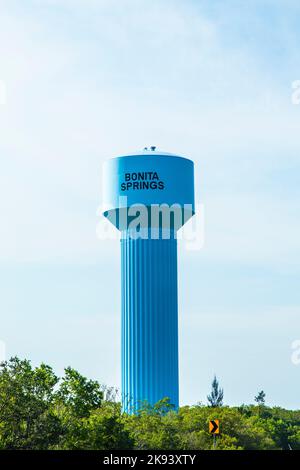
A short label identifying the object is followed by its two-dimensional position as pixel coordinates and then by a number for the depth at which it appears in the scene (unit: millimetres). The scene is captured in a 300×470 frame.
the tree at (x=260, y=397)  88856
